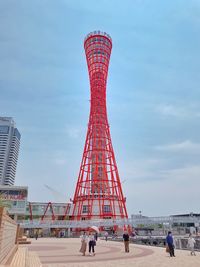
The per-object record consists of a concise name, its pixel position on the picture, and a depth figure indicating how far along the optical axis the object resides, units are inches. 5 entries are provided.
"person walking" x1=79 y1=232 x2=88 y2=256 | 445.0
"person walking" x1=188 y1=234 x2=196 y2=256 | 429.7
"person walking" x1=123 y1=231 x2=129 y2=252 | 469.7
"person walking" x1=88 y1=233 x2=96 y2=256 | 443.0
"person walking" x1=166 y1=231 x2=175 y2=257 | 404.3
